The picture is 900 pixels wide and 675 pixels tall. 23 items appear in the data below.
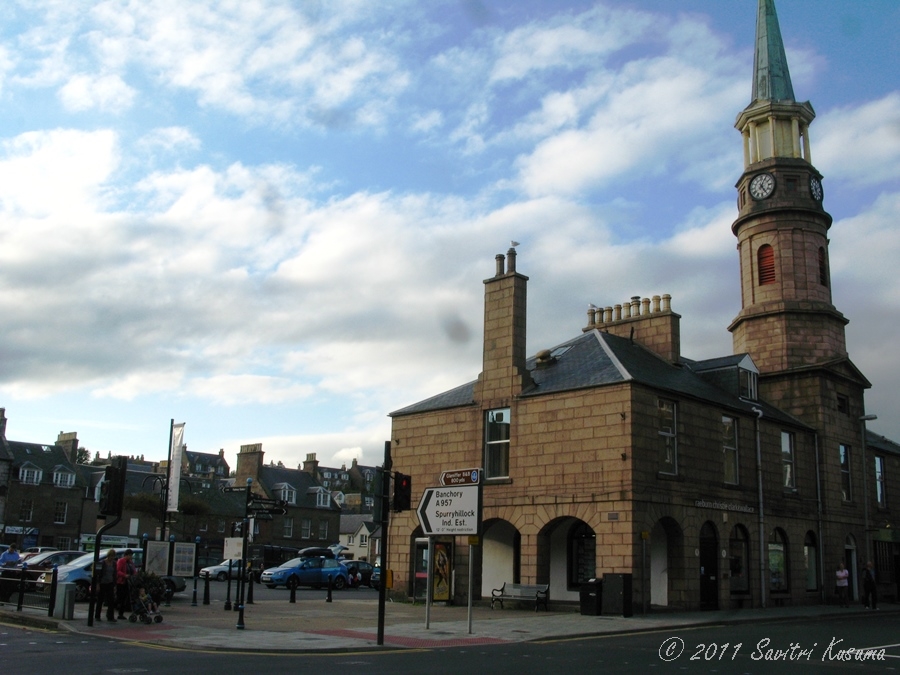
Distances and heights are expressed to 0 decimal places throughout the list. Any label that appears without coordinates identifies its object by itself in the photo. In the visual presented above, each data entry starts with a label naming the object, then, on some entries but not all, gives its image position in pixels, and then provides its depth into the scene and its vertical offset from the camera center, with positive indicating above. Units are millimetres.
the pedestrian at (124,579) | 19609 -1418
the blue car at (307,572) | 39906 -2421
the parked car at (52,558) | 30198 -1596
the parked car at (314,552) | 52609 -1945
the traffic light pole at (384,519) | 15984 +38
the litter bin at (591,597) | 23672 -1905
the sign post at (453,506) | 18344 +347
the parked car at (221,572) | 45597 -2860
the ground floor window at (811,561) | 32844 -1101
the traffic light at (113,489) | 18156 +527
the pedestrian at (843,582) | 30484 -1711
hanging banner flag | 29562 +1813
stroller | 19234 -1976
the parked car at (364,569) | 45022 -2480
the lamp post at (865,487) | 34828 +1844
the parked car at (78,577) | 23328 -1673
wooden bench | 25703 -2027
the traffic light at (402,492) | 16997 +569
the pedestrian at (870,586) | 30672 -1865
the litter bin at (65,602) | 19016 -1905
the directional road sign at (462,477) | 18375 +975
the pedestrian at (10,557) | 28858 -1501
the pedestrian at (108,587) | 19406 -1600
